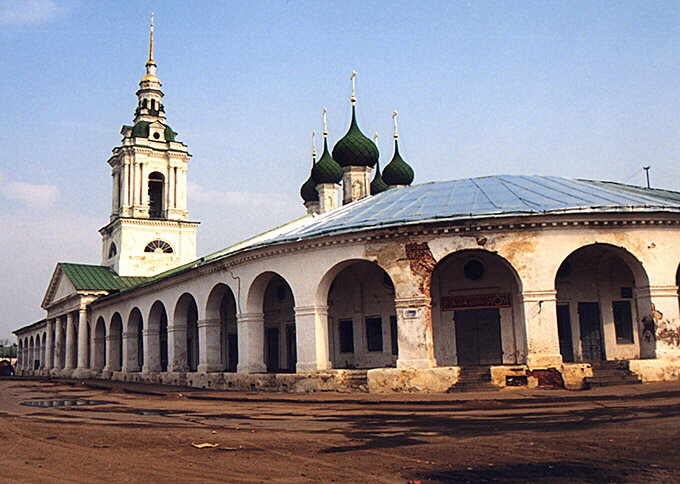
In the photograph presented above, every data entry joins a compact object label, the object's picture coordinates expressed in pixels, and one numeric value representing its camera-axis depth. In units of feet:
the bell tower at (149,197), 152.46
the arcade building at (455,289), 59.06
